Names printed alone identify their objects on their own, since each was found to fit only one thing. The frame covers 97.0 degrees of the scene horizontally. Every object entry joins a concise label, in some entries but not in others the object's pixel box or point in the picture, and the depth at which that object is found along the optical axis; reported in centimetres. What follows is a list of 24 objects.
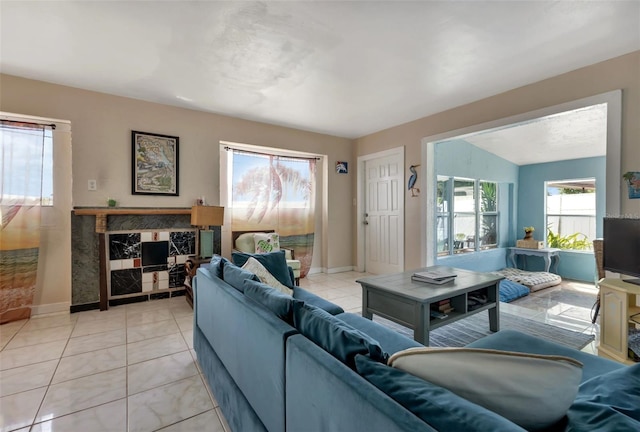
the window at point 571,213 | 499
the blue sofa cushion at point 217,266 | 191
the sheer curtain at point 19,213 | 286
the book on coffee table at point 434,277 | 241
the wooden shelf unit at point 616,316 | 204
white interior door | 459
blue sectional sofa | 61
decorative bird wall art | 426
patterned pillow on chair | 400
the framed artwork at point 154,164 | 347
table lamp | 348
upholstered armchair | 402
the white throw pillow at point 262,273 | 218
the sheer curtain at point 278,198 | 429
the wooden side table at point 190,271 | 344
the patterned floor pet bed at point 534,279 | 424
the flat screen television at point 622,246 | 217
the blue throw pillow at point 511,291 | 370
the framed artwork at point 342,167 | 523
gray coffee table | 205
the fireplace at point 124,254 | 320
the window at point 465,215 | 493
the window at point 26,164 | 288
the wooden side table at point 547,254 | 500
